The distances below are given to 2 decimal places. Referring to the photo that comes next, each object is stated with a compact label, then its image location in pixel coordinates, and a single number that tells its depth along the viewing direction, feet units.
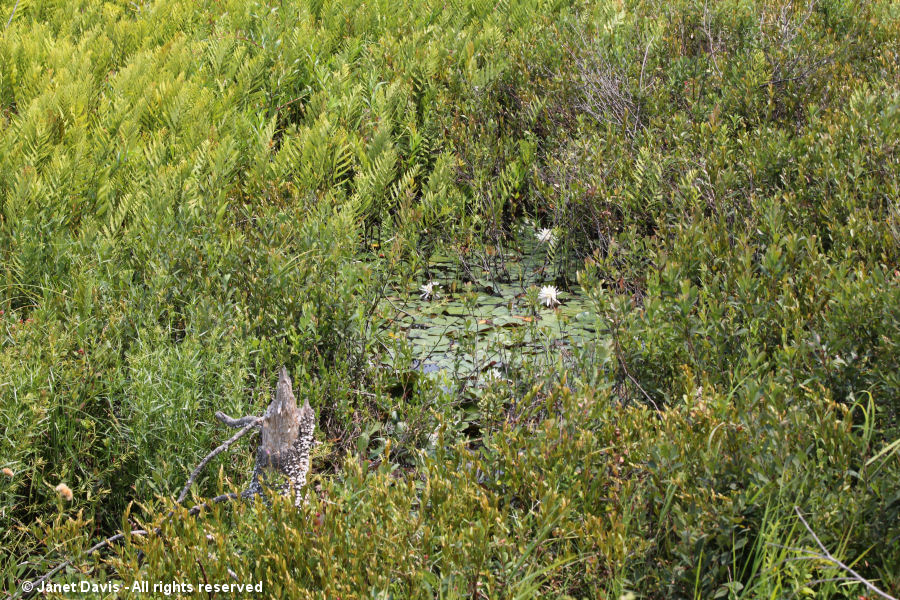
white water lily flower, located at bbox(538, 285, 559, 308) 27.25
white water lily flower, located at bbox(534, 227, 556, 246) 30.85
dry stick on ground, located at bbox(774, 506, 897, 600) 11.45
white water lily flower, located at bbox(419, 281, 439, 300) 27.96
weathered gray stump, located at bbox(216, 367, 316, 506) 16.21
